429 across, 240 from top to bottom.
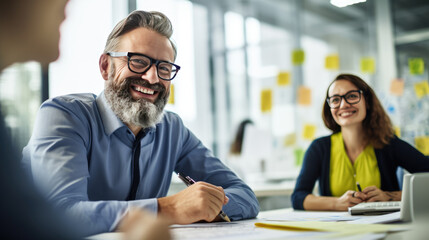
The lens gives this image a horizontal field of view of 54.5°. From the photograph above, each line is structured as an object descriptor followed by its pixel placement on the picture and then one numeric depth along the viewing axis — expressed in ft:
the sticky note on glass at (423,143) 14.98
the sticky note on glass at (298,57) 19.29
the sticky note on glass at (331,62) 17.49
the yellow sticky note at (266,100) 19.42
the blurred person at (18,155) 1.54
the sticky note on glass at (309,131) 19.06
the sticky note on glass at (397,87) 15.90
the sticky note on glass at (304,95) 19.21
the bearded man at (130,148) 3.90
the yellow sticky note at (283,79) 19.24
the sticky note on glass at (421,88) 15.44
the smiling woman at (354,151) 6.96
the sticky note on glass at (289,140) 20.13
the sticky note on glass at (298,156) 19.31
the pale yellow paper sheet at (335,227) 2.82
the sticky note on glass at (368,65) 16.80
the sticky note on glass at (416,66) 15.51
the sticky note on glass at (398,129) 15.55
